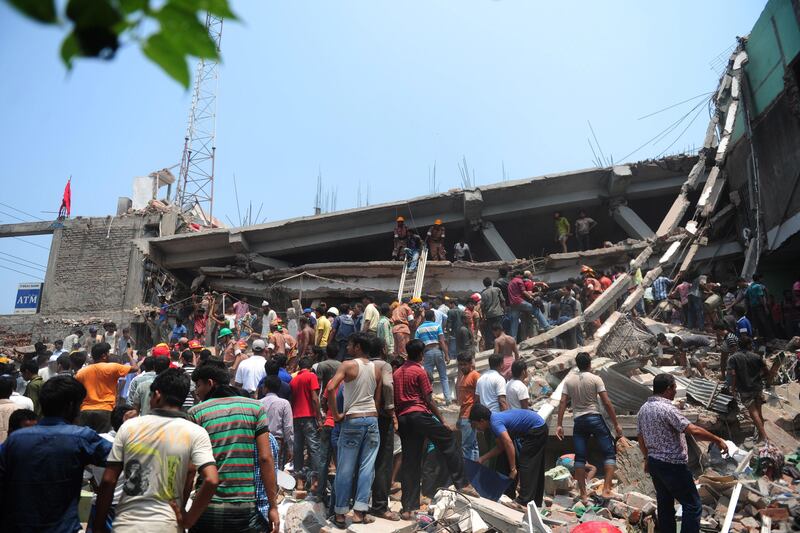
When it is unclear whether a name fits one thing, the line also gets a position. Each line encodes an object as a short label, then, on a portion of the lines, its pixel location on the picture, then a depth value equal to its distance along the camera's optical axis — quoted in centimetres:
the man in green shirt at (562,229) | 1579
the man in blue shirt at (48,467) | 280
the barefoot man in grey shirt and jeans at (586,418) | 578
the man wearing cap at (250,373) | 729
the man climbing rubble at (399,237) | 1470
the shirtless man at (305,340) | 984
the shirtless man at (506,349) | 774
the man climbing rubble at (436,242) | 1472
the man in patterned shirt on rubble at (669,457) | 443
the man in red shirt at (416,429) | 532
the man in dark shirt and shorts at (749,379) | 704
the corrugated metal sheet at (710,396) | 736
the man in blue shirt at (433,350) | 823
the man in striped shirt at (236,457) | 323
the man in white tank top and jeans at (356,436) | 497
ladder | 1355
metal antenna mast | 2688
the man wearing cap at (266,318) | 1278
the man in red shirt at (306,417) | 643
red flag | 1962
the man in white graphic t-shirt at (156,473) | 279
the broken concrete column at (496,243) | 1580
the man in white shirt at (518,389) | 614
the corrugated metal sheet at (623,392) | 773
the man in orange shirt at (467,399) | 621
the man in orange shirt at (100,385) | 566
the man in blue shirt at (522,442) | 541
